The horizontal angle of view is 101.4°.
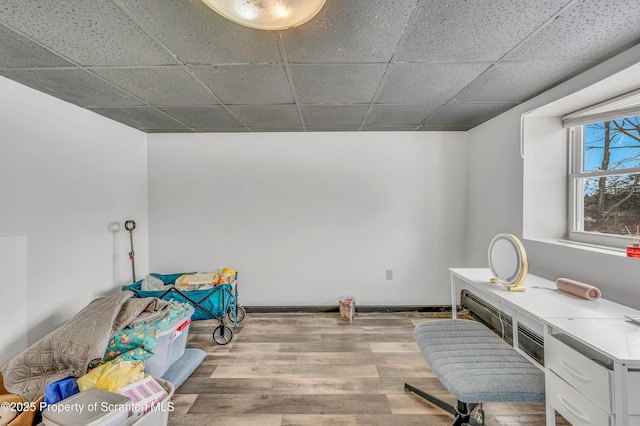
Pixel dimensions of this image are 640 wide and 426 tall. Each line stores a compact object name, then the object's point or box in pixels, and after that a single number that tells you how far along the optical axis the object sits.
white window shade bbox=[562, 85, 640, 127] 1.61
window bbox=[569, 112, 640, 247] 1.67
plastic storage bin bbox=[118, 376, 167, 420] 1.34
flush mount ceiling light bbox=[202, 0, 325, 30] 1.05
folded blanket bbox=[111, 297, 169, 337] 1.84
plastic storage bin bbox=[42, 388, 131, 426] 1.19
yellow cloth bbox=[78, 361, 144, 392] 1.47
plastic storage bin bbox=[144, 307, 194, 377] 1.87
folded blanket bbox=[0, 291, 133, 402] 1.59
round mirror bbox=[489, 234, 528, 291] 1.62
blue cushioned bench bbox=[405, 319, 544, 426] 1.17
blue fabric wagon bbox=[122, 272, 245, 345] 2.40
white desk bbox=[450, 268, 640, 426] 0.91
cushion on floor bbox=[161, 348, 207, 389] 1.93
